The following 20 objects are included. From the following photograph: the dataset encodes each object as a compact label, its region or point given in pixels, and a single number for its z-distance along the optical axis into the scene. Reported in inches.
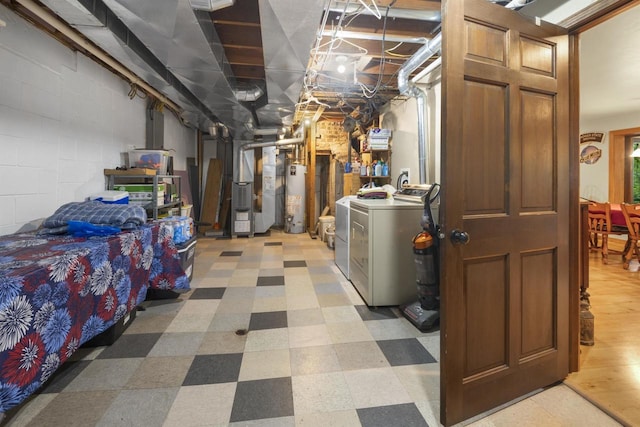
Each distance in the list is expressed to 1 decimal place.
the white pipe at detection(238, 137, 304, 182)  246.5
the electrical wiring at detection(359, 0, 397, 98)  88.6
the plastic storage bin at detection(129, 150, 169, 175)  132.2
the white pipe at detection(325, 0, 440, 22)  92.5
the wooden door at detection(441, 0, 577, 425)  53.4
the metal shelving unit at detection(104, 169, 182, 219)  120.7
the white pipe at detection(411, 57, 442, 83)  116.9
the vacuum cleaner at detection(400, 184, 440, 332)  90.8
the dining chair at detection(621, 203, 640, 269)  158.9
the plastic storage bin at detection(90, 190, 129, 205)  105.4
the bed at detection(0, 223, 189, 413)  47.1
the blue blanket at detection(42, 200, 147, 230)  82.1
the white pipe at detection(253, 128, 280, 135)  234.5
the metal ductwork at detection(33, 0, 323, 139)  74.0
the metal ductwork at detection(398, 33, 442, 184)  129.2
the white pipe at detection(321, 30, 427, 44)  107.9
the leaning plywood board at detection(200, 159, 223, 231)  254.9
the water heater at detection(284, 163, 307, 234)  269.4
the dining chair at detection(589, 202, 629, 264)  175.8
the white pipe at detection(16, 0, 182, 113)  76.2
